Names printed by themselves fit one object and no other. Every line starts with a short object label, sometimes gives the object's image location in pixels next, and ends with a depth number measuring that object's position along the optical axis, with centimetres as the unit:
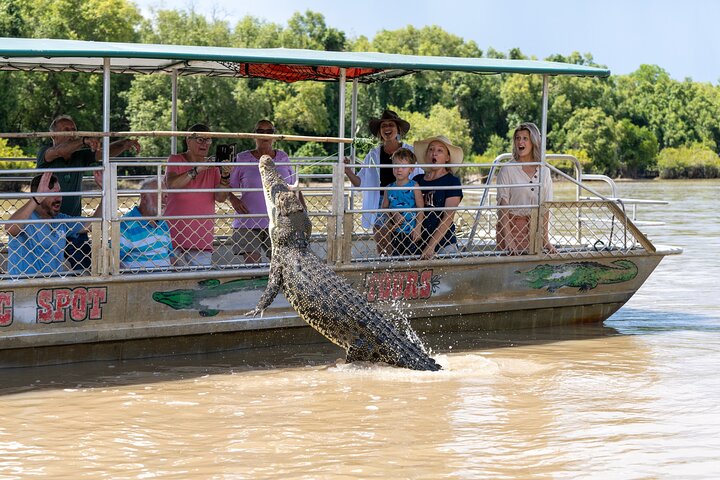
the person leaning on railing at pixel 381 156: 977
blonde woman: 941
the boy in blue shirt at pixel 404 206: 898
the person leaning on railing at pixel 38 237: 765
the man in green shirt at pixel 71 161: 817
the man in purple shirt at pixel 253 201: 884
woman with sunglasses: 838
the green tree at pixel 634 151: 7125
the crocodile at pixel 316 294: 768
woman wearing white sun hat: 900
